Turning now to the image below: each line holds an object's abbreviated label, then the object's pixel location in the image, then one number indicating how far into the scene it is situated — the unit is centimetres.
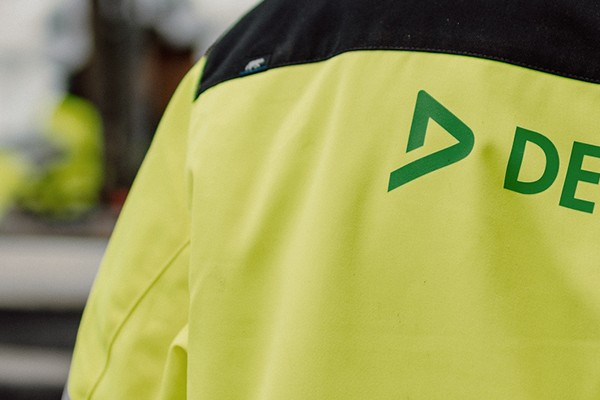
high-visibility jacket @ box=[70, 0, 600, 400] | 87
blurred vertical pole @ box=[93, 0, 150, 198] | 310
